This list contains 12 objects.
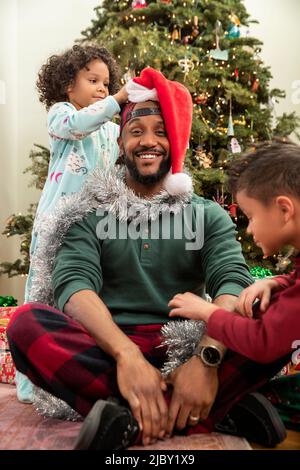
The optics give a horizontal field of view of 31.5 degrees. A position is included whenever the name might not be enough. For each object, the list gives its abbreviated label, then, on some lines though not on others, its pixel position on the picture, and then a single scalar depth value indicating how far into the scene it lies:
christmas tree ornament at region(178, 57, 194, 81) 3.13
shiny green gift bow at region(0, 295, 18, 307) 3.26
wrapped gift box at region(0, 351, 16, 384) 2.28
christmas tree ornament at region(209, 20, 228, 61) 3.29
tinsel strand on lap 1.30
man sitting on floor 1.19
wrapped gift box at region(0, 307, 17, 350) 2.29
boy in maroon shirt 1.09
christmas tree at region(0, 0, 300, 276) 3.14
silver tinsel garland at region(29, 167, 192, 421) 1.50
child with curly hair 1.78
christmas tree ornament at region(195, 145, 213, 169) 3.18
